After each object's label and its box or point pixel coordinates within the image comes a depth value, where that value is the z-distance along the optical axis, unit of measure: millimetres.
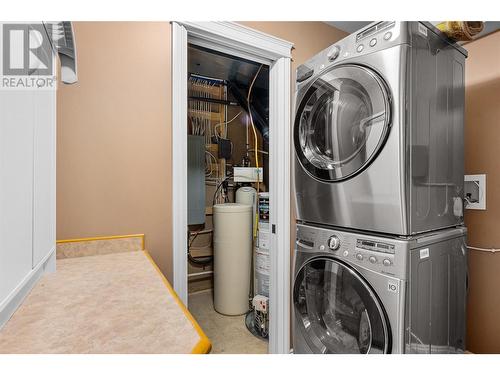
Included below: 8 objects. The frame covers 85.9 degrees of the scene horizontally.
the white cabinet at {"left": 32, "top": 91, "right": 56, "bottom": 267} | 869
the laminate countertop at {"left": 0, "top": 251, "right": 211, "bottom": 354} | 527
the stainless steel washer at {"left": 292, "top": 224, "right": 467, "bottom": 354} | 1108
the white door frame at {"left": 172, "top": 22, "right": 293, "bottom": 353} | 1439
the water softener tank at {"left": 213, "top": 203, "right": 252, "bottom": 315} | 2576
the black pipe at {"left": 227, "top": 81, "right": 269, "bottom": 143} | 2911
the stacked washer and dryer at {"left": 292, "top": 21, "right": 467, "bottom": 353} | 1115
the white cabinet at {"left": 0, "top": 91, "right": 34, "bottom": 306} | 619
